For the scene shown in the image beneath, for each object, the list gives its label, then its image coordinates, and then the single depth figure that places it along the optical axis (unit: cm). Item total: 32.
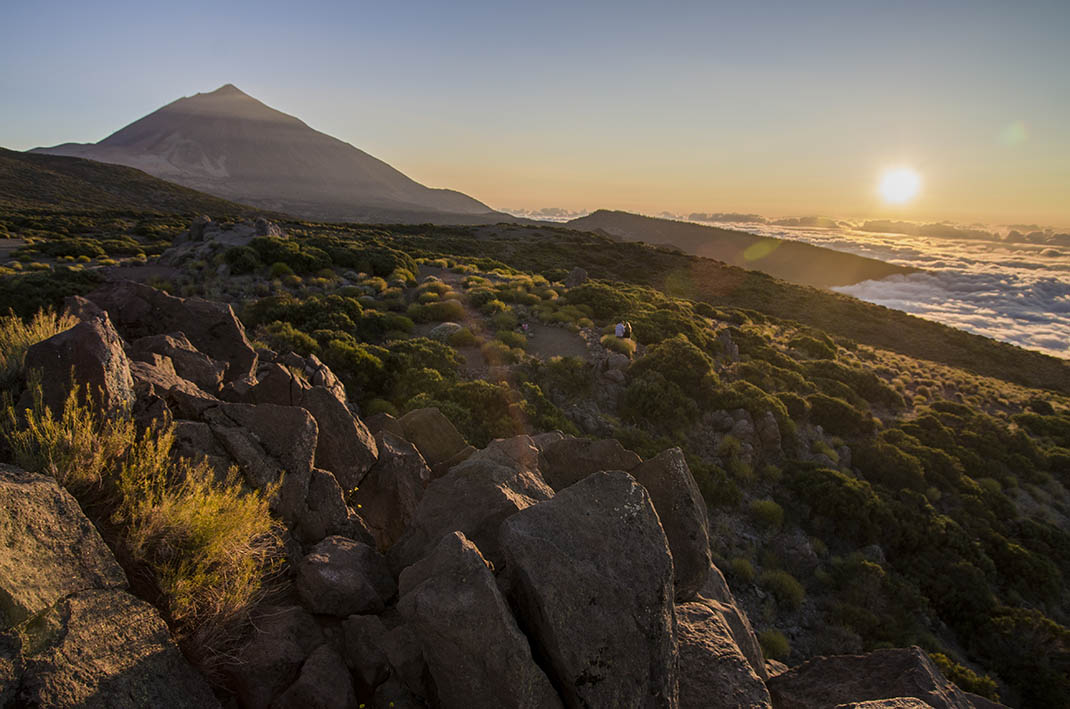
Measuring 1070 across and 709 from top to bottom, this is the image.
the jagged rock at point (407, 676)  417
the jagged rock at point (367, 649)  426
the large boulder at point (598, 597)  392
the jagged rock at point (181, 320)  936
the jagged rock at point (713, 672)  464
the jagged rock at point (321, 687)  388
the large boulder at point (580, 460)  759
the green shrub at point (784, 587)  1133
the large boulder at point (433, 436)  916
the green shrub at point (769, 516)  1372
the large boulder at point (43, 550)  308
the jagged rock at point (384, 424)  948
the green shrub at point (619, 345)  2069
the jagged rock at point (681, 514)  584
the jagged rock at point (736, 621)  603
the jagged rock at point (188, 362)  753
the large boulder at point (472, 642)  375
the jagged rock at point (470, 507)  538
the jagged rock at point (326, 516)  566
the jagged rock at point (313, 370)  988
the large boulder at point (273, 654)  389
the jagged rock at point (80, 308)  766
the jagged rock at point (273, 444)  569
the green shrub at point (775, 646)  993
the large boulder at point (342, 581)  466
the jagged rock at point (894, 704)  431
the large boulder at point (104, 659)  294
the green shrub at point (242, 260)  2569
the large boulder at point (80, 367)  497
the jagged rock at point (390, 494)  676
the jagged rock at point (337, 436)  682
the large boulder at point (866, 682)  507
